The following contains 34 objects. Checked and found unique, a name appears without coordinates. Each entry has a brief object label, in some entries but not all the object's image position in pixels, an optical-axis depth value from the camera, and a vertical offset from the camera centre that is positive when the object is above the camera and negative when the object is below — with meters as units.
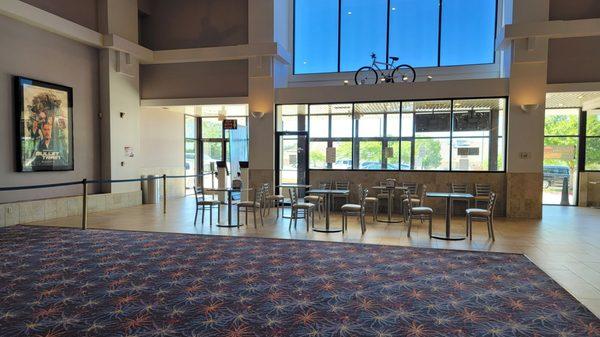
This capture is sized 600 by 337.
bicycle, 10.46 +2.44
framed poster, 7.46 +0.64
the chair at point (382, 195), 8.73 -0.85
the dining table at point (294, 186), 7.93 -0.61
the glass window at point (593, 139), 10.81 +0.63
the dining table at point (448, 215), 6.12 -0.93
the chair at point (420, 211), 6.35 -0.89
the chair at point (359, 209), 6.62 -0.90
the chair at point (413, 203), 7.83 -0.93
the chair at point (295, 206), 6.94 -0.90
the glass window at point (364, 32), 10.98 +3.73
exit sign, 10.28 +0.92
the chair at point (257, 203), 7.27 -0.90
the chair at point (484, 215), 6.04 -0.90
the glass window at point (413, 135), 9.17 +0.63
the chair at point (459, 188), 9.00 -0.69
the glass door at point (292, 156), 10.23 +0.04
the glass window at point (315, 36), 11.23 +3.66
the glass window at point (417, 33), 10.62 +3.61
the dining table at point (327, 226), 6.73 -1.24
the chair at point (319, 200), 8.23 -0.93
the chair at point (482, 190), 8.81 -0.72
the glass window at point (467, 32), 10.16 +3.52
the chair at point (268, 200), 8.36 -1.07
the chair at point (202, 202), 7.47 -0.90
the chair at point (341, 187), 9.68 -0.74
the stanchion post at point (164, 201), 8.89 -1.07
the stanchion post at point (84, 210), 6.90 -1.00
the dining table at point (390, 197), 7.67 -0.81
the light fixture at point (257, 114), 9.95 +1.16
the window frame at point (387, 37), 10.06 +3.51
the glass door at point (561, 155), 10.98 +0.16
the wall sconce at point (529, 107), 8.45 +1.20
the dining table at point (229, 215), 7.14 -1.11
